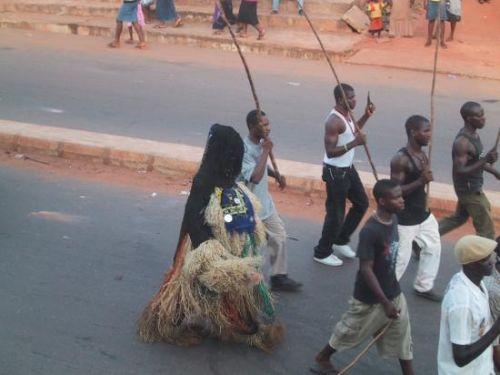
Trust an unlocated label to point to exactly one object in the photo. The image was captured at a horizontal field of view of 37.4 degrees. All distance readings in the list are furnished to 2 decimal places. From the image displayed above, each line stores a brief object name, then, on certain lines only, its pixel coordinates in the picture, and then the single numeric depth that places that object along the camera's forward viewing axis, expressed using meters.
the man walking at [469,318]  3.44
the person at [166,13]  16.80
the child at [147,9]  17.05
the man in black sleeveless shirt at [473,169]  5.64
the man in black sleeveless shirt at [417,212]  5.29
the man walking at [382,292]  4.13
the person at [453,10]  15.36
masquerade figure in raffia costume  4.34
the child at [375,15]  15.55
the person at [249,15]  15.43
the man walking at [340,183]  5.73
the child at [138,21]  15.11
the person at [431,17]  14.93
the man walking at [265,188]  5.22
